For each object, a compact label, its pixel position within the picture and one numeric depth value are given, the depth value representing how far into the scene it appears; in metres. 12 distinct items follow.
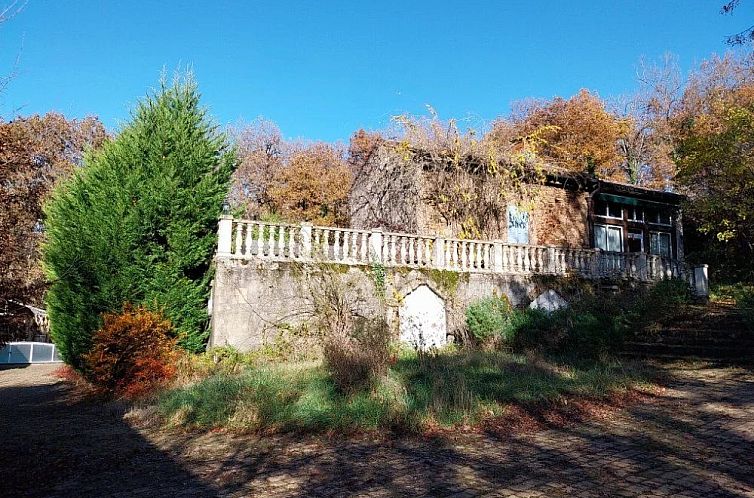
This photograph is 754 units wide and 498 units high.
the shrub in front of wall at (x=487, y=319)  12.30
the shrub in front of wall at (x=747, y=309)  10.70
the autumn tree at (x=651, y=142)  31.07
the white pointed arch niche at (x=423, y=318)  13.57
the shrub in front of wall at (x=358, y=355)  7.85
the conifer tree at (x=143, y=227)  11.09
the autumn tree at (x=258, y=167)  33.66
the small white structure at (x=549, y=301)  15.02
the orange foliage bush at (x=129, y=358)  9.84
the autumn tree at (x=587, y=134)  30.23
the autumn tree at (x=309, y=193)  32.31
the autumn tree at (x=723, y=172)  16.56
